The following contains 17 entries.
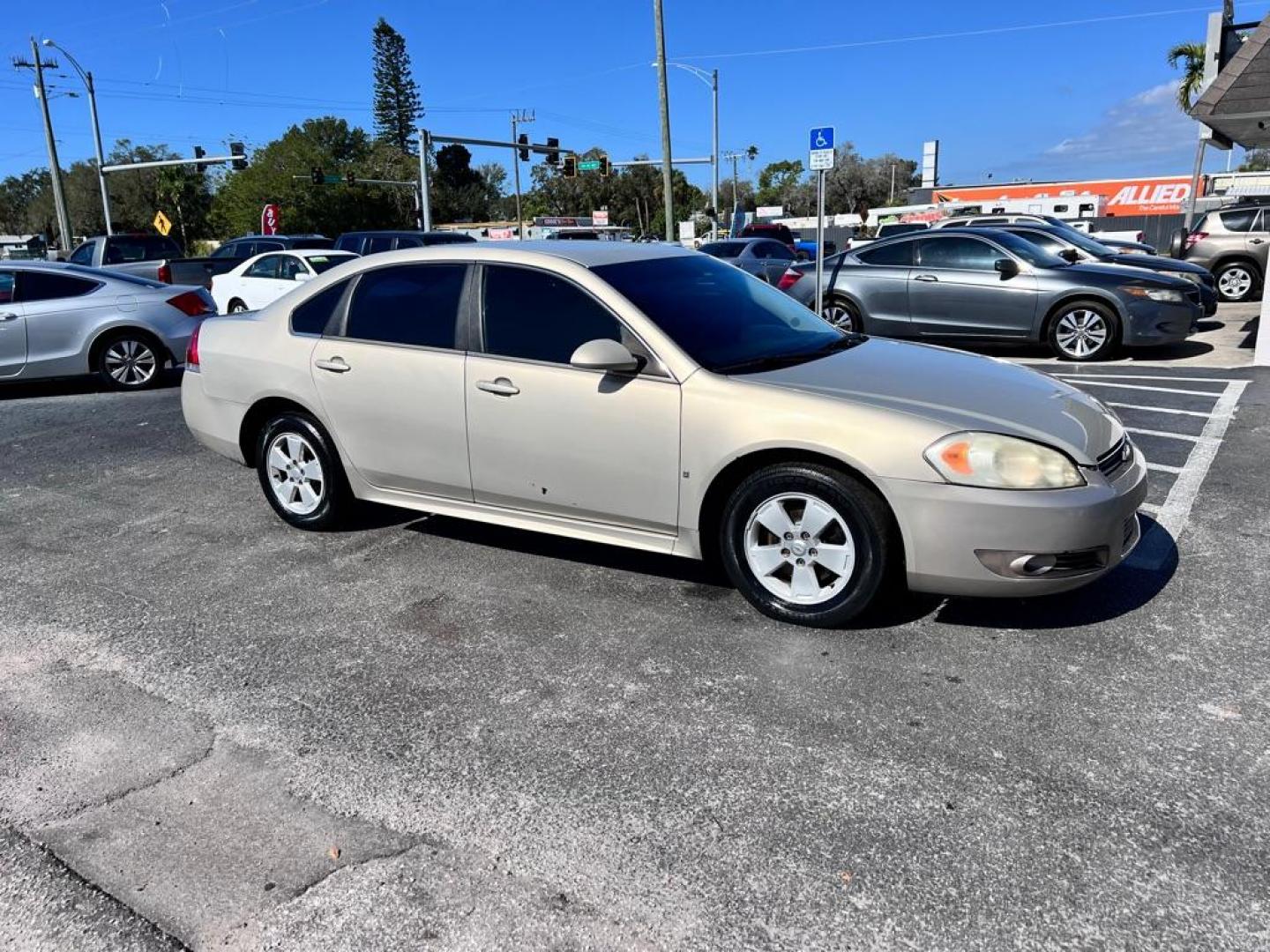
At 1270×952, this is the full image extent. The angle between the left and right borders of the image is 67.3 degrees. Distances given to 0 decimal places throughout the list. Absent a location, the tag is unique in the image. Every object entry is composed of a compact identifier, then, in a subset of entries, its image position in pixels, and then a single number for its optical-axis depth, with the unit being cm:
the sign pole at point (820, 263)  1093
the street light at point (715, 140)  4494
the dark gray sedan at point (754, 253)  1858
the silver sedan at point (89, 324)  995
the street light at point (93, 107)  3966
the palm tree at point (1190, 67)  3103
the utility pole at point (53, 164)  3575
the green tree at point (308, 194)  6956
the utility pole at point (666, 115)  2489
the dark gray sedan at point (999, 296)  1025
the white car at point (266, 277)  1466
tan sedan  354
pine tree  8500
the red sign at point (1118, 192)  4778
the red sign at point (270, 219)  3023
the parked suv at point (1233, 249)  1605
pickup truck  1722
